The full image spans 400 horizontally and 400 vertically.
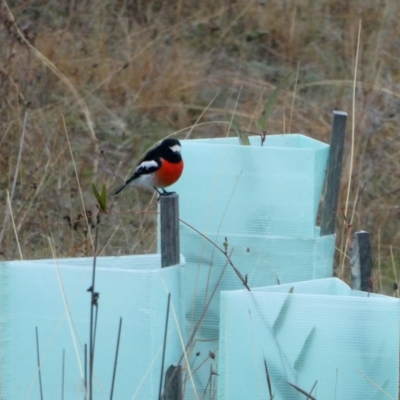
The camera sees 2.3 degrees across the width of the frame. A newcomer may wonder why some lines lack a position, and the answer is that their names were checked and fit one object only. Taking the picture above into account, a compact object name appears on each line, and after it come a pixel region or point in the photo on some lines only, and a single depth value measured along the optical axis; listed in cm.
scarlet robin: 1489
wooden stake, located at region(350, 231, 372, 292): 1434
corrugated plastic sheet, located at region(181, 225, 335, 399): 1437
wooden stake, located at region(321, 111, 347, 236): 1445
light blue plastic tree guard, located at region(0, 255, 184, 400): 1418
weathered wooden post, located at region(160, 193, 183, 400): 1423
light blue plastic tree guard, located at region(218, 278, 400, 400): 1414
